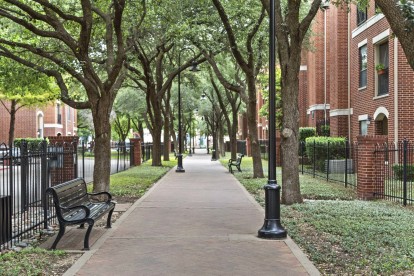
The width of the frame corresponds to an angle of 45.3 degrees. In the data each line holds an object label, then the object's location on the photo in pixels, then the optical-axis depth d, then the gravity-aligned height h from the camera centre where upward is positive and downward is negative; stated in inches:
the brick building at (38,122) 1905.8 +74.0
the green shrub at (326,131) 1137.4 +17.3
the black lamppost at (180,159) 985.7 -39.6
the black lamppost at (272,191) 326.0 -34.8
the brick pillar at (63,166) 486.0 -27.4
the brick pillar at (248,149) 1826.8 -37.4
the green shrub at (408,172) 636.1 -43.5
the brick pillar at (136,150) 1219.6 -26.6
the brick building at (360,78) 746.8 +111.0
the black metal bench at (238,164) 953.4 -48.7
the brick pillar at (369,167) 516.7 -30.3
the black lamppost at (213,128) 1654.8 +50.2
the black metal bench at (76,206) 294.2 -43.9
